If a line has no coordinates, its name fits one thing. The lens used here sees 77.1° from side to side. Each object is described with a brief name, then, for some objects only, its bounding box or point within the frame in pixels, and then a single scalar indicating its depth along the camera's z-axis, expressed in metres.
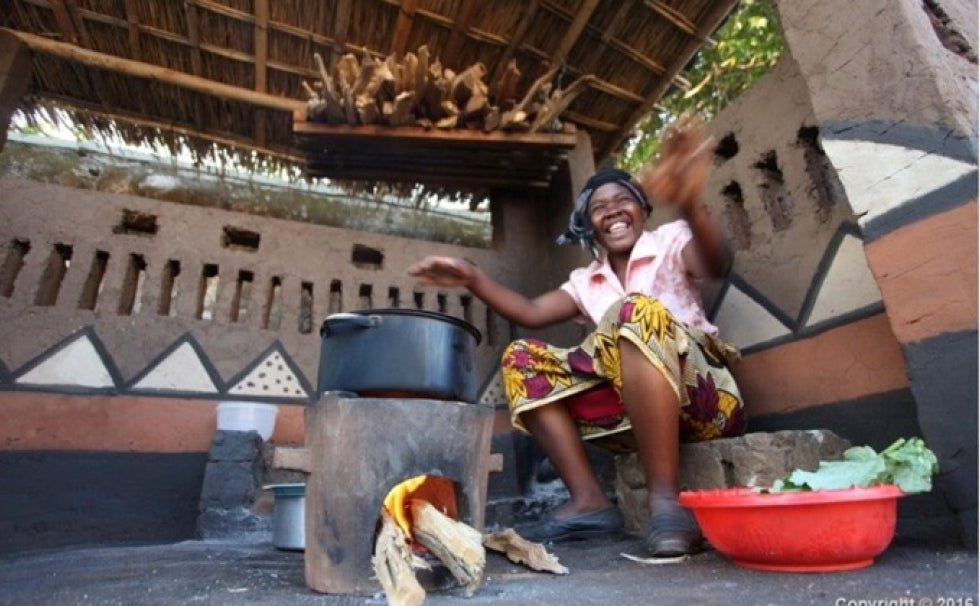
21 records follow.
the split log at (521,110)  3.29
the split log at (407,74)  3.02
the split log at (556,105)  3.33
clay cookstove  1.39
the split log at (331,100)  2.99
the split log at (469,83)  3.16
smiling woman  1.83
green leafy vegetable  1.37
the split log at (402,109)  3.06
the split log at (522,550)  1.62
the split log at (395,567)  1.20
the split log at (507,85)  3.26
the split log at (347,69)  3.08
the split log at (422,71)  2.92
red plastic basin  1.28
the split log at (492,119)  3.24
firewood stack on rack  3.07
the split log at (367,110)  3.09
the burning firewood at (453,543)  1.34
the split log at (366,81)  3.04
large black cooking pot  1.58
